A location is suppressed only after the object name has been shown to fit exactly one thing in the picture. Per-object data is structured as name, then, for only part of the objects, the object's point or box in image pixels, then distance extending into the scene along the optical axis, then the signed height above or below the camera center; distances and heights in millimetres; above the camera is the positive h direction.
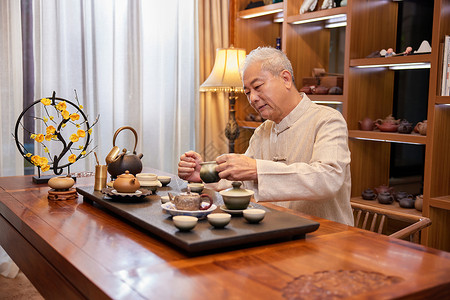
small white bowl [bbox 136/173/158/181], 2062 -329
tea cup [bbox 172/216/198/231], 1392 -349
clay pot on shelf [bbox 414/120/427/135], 2893 -148
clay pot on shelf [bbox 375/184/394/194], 3240 -573
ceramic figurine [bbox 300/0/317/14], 3607 +694
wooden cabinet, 2816 +131
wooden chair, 1745 -445
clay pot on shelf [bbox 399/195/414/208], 3037 -614
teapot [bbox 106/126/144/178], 2236 -300
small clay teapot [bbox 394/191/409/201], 3146 -590
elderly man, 1823 -217
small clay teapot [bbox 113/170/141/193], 1847 -326
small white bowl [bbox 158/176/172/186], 2240 -369
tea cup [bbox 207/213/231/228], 1437 -351
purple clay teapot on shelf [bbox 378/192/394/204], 3156 -612
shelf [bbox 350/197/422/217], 2990 -654
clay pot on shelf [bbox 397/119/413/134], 2998 -150
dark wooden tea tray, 1339 -380
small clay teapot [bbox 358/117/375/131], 3229 -146
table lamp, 3648 +201
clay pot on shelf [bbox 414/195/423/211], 2959 -601
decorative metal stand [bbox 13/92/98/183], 2369 -313
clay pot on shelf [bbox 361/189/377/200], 3299 -620
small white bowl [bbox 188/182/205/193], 2045 -367
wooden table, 1102 -418
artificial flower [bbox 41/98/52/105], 2311 -23
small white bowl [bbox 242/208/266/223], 1496 -350
